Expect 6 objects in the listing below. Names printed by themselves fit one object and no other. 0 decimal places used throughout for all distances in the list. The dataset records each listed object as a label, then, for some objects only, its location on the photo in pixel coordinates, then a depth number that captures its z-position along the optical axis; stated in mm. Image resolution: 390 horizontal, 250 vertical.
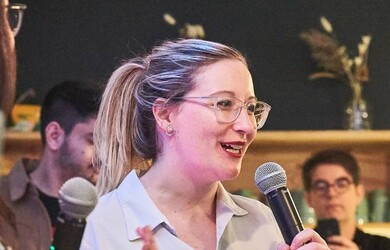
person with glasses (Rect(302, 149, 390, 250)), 5924
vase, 6508
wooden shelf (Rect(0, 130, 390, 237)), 6434
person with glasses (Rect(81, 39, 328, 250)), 4582
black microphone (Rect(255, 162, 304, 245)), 4312
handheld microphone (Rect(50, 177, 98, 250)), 3335
